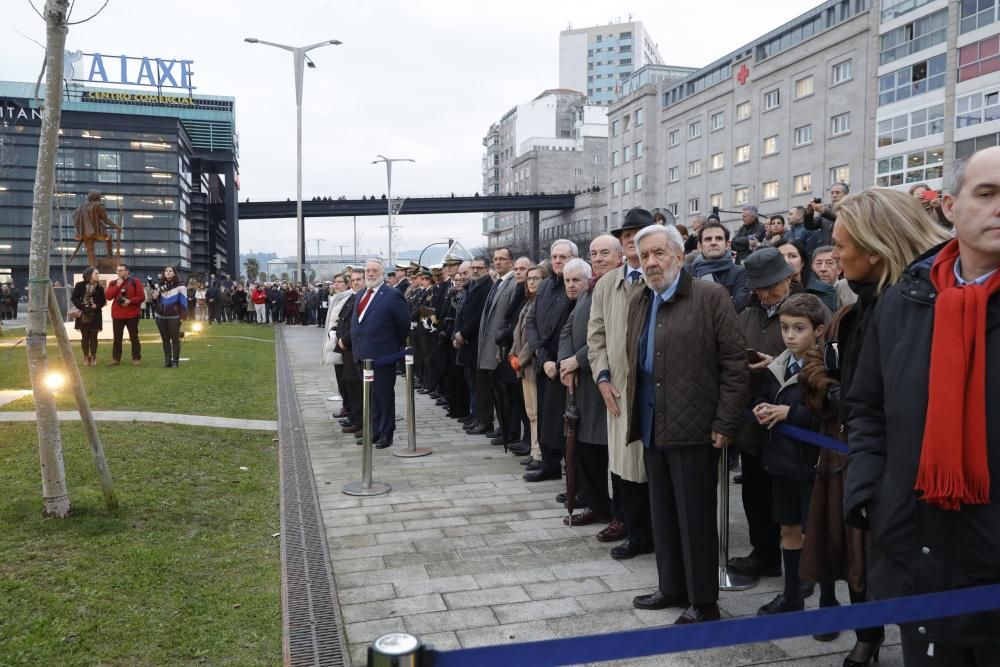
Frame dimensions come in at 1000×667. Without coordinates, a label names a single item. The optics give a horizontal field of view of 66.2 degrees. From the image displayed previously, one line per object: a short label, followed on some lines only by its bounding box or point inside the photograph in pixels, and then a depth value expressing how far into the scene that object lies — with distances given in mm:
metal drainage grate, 3763
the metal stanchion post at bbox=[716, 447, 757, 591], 4605
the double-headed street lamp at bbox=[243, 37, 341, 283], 30147
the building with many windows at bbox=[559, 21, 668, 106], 171000
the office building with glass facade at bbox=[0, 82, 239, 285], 72250
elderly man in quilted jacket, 3938
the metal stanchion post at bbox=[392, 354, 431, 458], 8453
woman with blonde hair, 2615
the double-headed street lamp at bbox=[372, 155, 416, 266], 48500
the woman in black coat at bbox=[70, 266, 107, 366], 14469
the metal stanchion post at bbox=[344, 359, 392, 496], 6801
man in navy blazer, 8867
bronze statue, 17609
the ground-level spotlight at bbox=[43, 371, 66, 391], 5398
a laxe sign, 97938
